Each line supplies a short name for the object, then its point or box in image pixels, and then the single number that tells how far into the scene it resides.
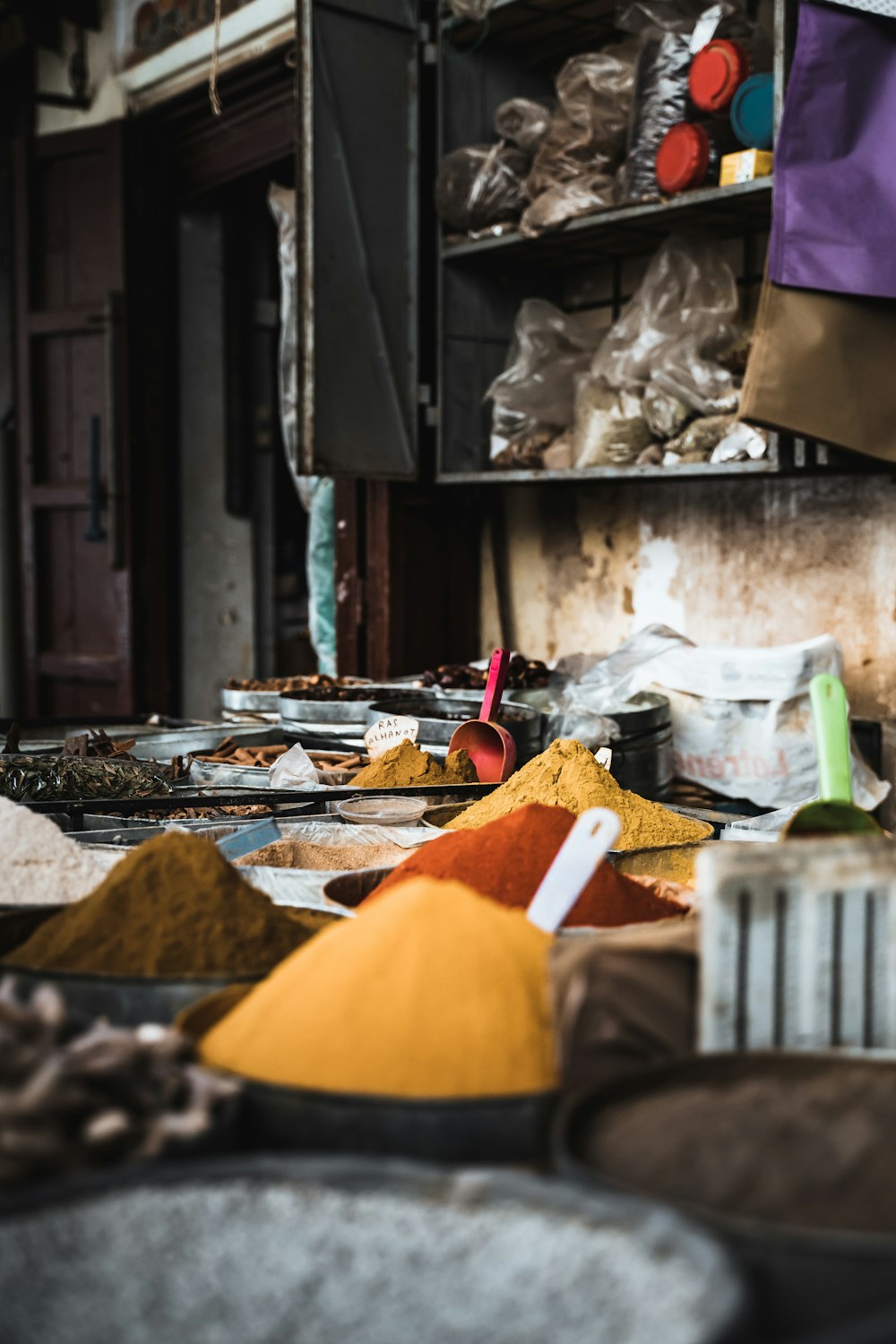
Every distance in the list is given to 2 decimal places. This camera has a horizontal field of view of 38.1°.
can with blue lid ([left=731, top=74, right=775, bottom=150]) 2.32
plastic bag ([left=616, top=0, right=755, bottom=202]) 2.46
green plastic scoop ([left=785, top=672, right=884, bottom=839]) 0.86
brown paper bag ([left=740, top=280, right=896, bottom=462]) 2.14
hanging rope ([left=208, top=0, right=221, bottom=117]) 3.12
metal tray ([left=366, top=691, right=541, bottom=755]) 1.85
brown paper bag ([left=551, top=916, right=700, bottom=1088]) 0.63
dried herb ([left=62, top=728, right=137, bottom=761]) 1.79
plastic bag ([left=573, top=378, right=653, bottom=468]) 2.71
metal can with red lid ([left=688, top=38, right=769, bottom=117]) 2.36
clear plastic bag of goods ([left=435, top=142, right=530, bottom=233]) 2.91
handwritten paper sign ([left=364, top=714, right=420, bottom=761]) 1.83
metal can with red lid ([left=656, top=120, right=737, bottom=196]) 2.43
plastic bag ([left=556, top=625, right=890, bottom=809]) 2.21
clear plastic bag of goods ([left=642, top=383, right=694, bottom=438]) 2.58
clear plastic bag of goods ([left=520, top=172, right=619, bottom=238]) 2.70
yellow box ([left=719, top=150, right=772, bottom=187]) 2.34
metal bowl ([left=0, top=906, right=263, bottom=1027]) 0.72
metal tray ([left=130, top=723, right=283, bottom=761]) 2.01
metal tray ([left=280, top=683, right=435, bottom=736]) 2.08
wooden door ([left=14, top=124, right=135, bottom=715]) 3.90
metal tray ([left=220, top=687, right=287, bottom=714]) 2.42
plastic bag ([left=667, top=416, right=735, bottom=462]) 2.50
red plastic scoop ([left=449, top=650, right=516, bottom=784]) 1.72
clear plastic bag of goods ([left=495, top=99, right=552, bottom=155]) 2.89
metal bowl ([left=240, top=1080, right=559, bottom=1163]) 0.58
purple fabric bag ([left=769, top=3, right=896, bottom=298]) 2.12
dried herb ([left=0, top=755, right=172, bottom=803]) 1.54
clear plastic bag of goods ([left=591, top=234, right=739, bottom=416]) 2.56
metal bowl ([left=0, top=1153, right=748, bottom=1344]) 0.47
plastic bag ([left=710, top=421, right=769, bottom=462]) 2.39
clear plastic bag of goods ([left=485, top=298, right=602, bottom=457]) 3.04
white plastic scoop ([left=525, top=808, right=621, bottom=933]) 0.81
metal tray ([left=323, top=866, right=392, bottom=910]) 1.00
